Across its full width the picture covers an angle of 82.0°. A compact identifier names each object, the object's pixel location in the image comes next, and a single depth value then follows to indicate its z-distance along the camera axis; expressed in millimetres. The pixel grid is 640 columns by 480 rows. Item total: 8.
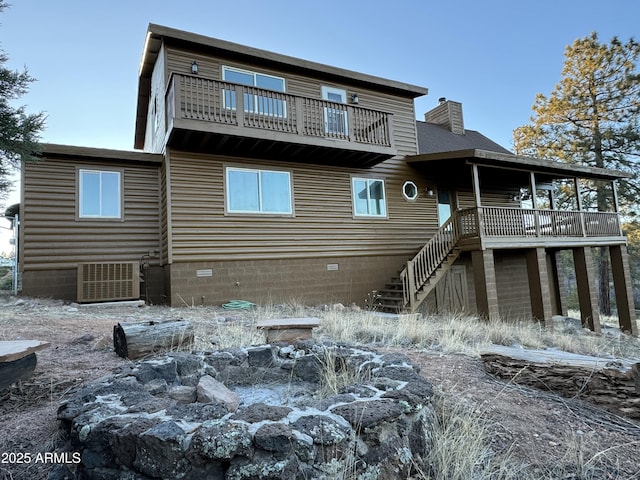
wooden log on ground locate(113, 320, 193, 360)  3658
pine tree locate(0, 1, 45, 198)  7062
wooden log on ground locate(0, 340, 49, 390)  2719
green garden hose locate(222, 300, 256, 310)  8675
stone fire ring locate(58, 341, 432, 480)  1711
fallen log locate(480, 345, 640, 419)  2980
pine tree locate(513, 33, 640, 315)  17188
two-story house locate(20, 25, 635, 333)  8562
